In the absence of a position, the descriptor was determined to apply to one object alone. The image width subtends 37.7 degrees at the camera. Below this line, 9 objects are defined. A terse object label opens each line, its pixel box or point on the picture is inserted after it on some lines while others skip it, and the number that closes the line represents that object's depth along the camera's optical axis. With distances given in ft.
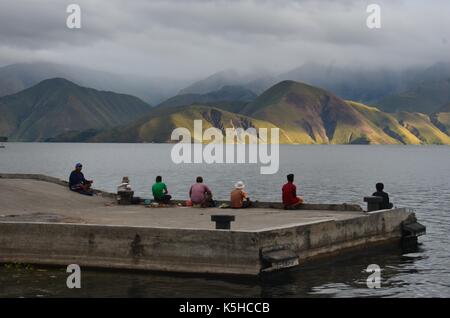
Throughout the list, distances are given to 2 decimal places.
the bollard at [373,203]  97.94
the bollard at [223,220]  69.82
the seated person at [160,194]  108.47
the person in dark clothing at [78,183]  117.19
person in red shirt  101.71
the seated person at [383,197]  101.96
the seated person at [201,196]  103.86
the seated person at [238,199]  102.32
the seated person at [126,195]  110.83
